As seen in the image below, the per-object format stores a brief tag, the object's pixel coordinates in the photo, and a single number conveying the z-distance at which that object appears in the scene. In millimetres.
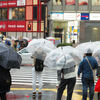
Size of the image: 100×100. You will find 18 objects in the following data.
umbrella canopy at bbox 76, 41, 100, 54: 12069
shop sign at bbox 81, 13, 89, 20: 49062
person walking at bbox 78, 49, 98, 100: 9047
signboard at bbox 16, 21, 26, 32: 60531
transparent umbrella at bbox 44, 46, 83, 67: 8750
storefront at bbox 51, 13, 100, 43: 49000
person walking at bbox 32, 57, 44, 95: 10773
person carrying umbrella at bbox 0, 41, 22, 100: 7641
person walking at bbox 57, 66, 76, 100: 8742
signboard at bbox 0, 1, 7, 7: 63559
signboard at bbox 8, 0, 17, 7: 61591
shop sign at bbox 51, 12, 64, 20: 49375
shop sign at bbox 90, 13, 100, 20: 49059
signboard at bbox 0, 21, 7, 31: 63344
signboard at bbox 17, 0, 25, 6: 60322
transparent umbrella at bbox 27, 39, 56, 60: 10773
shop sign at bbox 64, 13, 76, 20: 49188
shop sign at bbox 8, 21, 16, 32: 61969
